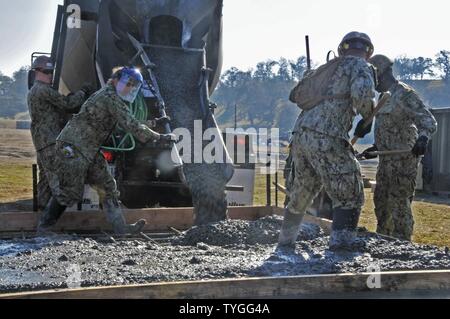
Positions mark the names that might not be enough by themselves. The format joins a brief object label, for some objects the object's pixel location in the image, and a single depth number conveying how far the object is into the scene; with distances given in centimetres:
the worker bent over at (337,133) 439
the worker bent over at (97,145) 539
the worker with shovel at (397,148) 594
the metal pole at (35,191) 660
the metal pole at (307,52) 640
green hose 591
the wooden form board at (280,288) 314
